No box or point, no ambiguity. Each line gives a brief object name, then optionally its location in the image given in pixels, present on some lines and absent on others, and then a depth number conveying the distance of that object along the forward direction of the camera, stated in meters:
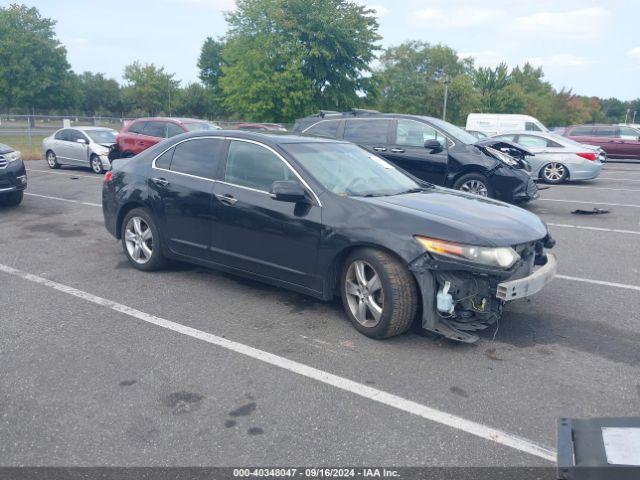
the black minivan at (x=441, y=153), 10.23
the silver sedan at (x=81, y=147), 16.78
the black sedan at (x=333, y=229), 4.15
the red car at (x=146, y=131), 15.31
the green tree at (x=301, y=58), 34.69
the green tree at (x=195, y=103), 63.31
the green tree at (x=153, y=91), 60.78
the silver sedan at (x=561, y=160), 15.22
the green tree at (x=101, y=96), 73.00
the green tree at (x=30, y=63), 54.28
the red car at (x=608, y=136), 22.98
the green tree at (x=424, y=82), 59.66
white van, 26.04
